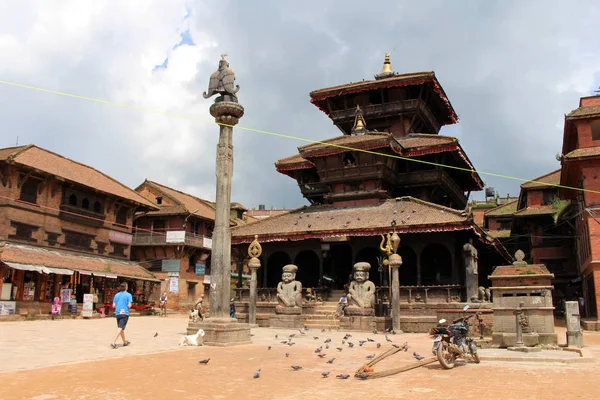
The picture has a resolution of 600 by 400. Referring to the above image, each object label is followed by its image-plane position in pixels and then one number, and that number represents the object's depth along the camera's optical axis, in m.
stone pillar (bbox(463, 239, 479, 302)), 22.52
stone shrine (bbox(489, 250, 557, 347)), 13.17
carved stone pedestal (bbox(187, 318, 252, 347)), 14.59
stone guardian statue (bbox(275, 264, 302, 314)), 23.55
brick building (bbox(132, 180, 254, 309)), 47.50
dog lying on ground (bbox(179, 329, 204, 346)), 14.45
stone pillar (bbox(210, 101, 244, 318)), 15.59
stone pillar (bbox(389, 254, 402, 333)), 21.04
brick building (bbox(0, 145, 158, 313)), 32.47
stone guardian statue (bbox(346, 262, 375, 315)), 21.53
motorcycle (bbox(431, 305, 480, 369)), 10.11
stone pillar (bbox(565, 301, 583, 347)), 13.73
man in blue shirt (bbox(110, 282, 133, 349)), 14.06
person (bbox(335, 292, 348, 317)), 23.27
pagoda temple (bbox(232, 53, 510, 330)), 24.80
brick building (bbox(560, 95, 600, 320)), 26.72
